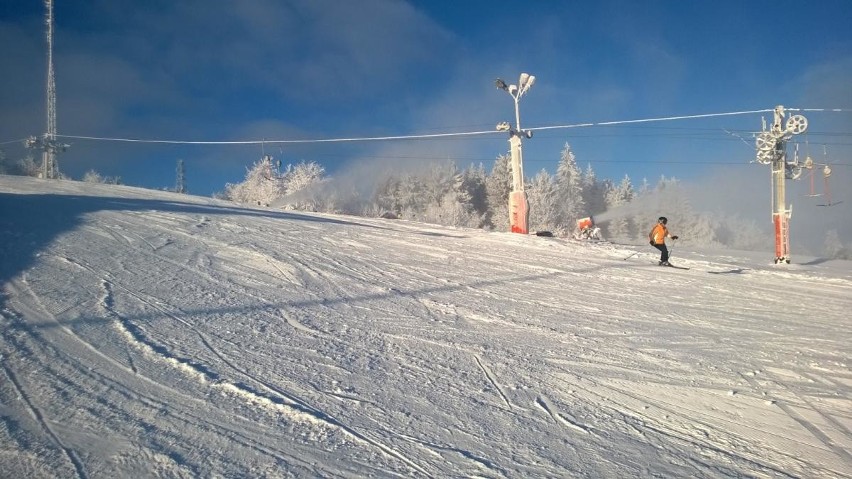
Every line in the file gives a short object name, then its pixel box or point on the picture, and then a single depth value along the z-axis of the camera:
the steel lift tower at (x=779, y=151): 18.75
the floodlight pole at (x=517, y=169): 20.95
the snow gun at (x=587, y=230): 26.11
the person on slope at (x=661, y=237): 14.47
